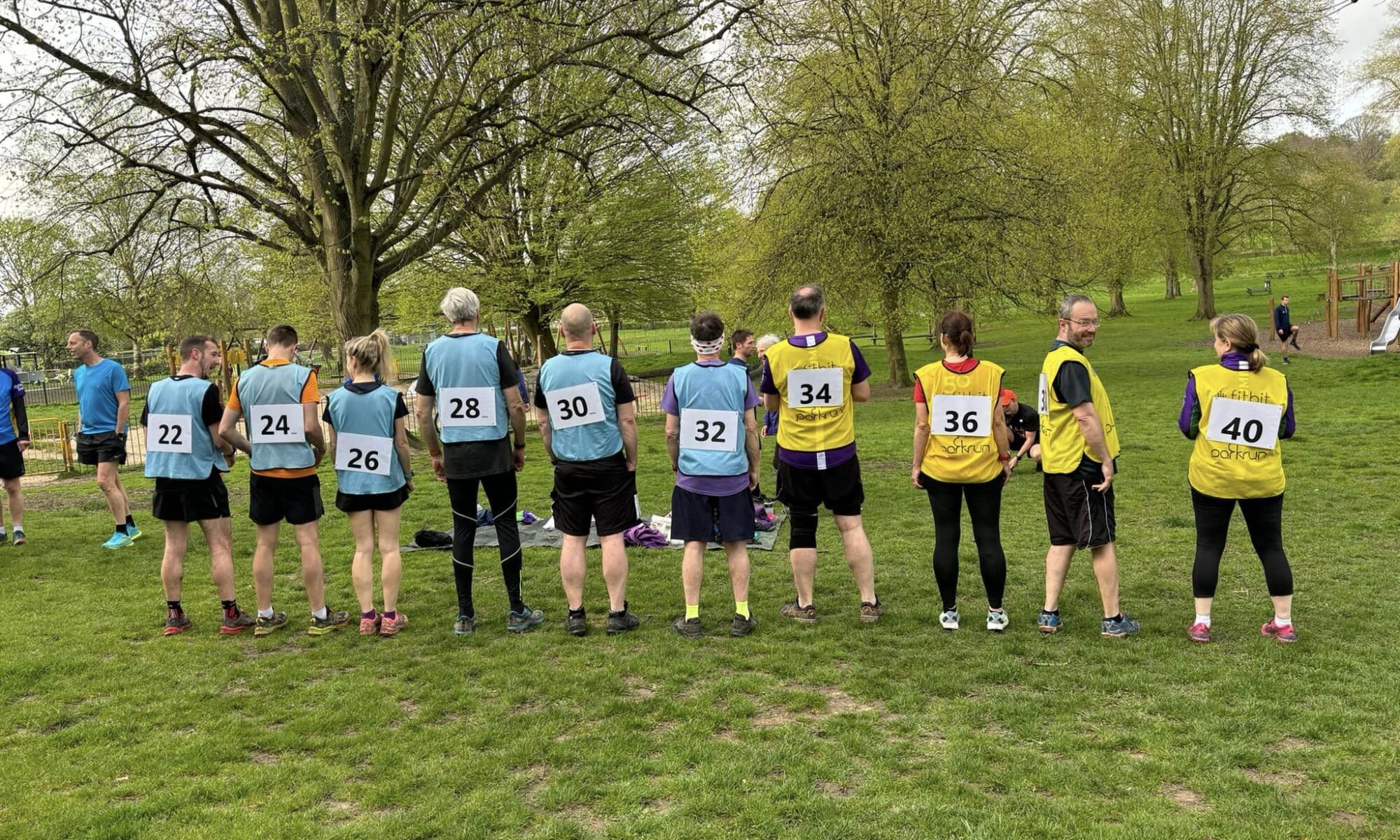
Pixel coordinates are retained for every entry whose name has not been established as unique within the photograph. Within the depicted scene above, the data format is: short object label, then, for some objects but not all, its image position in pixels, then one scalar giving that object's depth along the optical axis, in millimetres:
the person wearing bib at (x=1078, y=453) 4730
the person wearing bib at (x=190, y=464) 5535
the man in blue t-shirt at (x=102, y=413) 8203
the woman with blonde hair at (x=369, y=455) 5312
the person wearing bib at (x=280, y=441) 5387
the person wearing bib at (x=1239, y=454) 4688
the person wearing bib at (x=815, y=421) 5176
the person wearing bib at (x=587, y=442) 5164
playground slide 21078
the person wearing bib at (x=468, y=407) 5266
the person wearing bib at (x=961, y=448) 4973
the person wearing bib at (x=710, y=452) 5094
